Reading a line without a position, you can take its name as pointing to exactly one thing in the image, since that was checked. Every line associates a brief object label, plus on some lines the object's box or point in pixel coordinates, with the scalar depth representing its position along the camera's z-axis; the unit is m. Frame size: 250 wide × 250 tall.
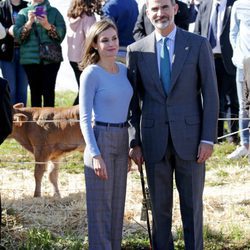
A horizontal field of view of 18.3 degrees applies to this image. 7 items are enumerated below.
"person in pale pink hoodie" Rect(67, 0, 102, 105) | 9.58
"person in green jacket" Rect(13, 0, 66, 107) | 9.43
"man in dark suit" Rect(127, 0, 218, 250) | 5.45
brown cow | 8.16
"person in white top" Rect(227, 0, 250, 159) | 9.39
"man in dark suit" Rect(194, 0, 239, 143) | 10.30
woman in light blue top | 5.43
